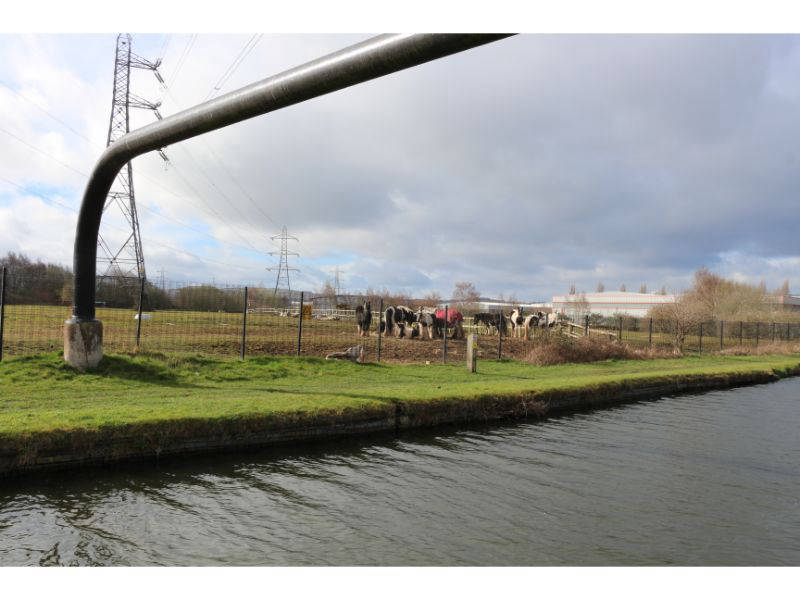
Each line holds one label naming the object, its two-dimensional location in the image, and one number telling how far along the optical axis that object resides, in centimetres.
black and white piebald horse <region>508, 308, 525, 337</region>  2993
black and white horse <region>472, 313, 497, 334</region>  3055
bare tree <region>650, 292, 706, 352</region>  3156
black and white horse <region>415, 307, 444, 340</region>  2514
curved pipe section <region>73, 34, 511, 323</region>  701
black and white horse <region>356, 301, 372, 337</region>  2478
